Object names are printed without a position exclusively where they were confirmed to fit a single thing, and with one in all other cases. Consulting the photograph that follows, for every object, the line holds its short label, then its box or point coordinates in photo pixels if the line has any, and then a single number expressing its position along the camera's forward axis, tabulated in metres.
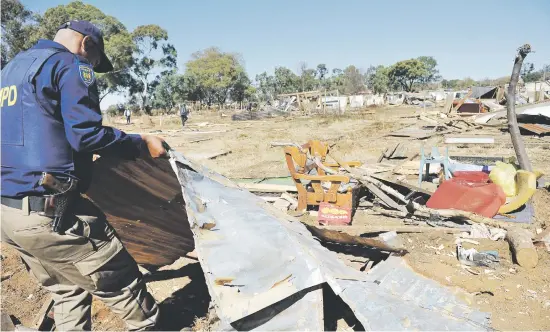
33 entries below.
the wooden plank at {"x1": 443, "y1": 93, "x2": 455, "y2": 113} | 22.18
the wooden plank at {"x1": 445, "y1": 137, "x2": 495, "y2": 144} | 12.93
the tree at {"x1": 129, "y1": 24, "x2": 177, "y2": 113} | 38.25
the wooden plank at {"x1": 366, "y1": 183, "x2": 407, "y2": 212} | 5.69
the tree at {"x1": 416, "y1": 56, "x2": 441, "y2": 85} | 86.12
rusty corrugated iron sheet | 2.40
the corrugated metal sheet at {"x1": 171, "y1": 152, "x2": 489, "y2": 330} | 1.79
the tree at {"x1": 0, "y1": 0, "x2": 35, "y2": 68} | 28.25
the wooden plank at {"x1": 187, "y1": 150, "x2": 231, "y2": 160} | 12.54
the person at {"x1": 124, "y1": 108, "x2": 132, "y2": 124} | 28.95
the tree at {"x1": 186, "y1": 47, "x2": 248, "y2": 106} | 44.72
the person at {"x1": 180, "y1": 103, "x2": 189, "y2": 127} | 24.47
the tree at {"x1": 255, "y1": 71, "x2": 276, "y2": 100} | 56.56
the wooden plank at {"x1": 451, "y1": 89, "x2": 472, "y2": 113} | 22.28
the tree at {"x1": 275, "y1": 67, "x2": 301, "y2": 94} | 55.50
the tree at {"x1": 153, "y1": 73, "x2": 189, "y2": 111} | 41.09
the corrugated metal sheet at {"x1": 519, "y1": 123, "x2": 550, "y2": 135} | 14.05
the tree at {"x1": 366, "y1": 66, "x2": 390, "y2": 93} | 60.16
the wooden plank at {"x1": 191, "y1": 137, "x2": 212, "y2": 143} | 17.16
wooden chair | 5.63
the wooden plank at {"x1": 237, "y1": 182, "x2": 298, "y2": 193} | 6.91
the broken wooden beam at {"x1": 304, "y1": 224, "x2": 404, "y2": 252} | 3.19
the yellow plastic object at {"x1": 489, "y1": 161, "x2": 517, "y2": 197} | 5.50
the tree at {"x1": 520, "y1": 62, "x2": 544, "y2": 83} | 72.53
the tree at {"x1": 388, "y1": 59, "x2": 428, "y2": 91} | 57.12
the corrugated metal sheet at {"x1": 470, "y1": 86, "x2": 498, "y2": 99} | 31.82
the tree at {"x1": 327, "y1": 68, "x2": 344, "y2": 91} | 66.03
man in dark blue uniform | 2.02
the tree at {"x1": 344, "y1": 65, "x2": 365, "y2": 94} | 68.25
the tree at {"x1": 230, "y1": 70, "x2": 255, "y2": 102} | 47.38
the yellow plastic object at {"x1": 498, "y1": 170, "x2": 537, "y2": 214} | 5.21
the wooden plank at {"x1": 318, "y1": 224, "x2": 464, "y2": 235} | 4.96
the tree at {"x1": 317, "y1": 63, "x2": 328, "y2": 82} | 83.25
